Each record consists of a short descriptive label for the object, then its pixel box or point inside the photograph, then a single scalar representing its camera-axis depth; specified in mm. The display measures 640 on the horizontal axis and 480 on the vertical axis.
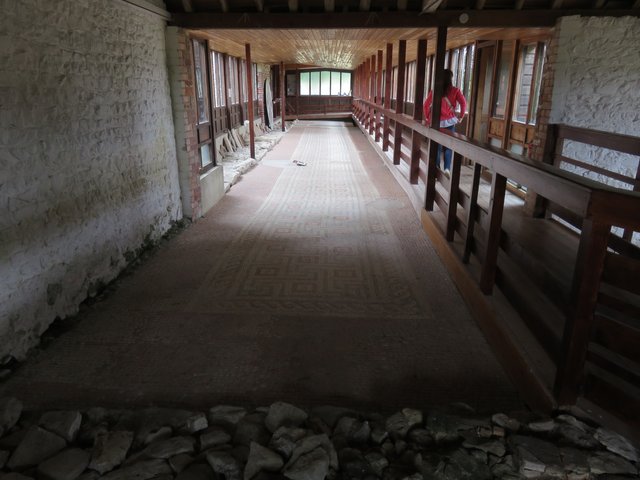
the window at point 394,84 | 18328
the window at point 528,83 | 6453
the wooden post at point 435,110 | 5449
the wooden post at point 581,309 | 1971
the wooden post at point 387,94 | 9422
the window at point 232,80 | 12691
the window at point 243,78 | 14457
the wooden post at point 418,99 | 6902
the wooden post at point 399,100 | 8138
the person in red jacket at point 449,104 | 6141
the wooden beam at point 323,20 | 5379
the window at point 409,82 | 15469
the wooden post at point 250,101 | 9408
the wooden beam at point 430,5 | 4680
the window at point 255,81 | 16869
